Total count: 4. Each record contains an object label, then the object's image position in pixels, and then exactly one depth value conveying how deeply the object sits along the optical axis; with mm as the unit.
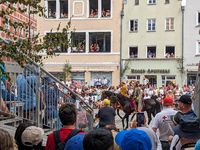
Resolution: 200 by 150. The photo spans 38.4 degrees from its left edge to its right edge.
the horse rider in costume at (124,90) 17731
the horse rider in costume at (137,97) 15847
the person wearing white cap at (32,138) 3568
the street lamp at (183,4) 32688
